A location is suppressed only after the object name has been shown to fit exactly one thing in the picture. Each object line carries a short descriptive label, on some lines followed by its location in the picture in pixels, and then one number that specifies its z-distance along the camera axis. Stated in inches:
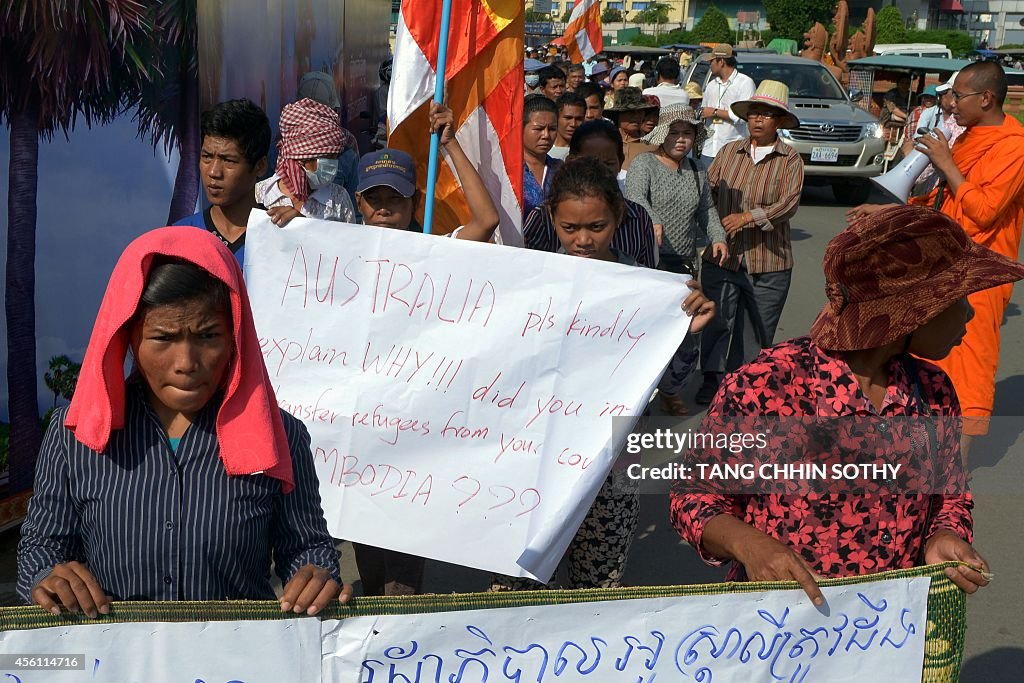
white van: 1403.8
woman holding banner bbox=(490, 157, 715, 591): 135.9
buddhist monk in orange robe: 202.8
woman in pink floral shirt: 86.3
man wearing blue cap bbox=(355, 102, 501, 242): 153.0
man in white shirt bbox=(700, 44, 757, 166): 458.9
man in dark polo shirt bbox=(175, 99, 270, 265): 149.3
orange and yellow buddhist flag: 164.7
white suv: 613.6
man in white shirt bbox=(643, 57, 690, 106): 491.8
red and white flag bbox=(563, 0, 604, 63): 486.3
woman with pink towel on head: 79.5
